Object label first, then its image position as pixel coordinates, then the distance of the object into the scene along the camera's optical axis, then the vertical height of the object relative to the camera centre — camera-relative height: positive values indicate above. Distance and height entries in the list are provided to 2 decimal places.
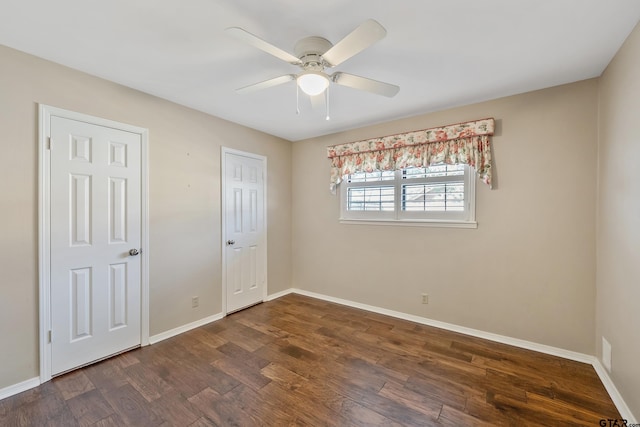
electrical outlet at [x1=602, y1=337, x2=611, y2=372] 2.02 -1.07
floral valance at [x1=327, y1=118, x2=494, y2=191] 2.74 +0.72
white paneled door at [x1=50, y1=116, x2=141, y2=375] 2.15 -0.26
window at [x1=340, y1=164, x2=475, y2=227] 2.96 +0.20
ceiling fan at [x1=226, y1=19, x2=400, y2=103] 1.38 +0.91
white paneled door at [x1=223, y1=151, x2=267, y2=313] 3.44 -0.24
